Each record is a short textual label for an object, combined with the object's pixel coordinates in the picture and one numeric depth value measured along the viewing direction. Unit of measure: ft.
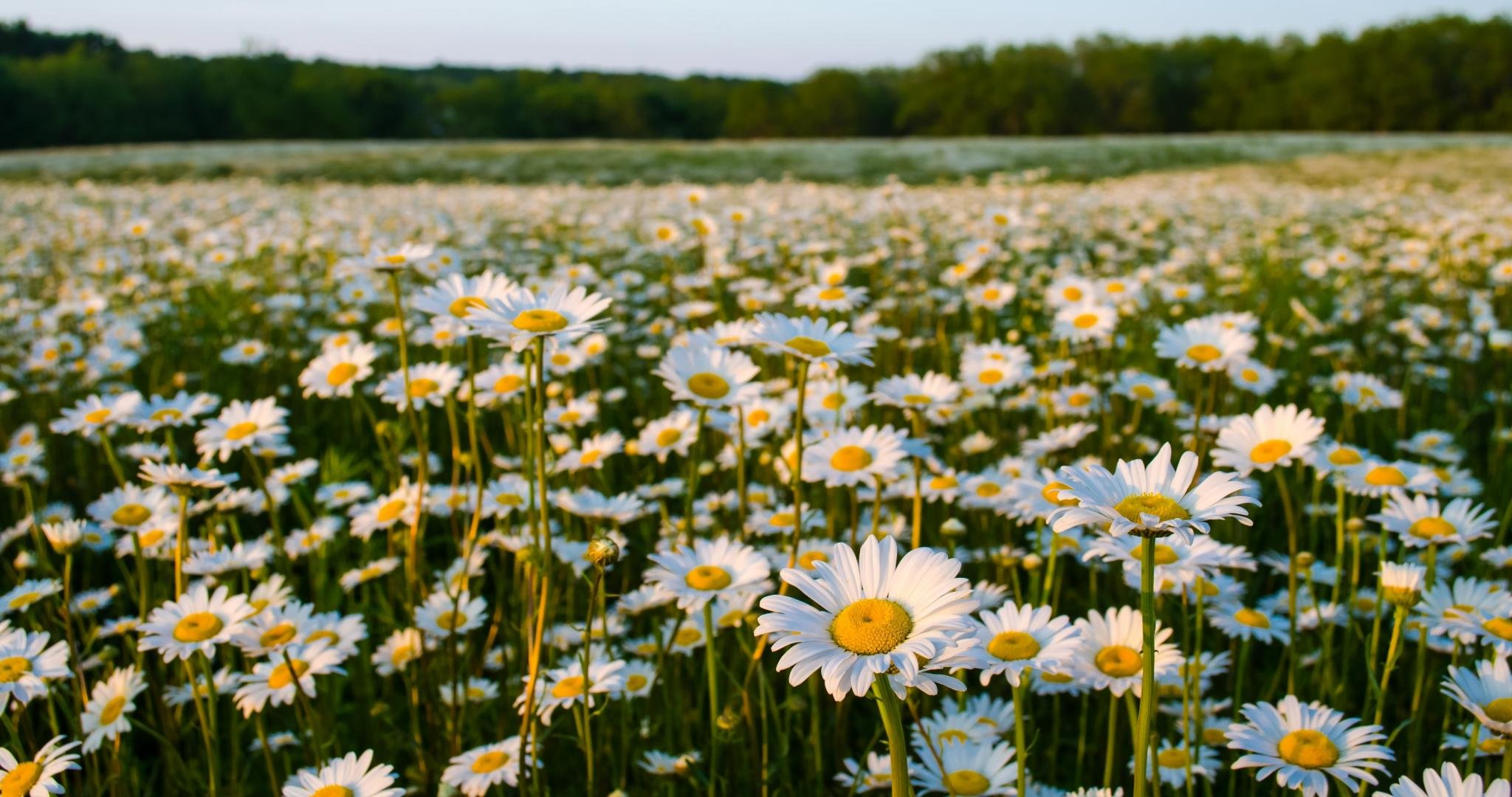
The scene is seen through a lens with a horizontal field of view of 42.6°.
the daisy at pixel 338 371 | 2.54
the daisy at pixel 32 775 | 1.84
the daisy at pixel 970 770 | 1.95
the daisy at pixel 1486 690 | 1.84
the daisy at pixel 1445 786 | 1.69
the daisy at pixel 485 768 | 2.02
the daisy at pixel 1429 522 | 2.19
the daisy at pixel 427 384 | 2.60
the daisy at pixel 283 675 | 2.13
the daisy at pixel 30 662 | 2.01
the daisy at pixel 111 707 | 2.10
